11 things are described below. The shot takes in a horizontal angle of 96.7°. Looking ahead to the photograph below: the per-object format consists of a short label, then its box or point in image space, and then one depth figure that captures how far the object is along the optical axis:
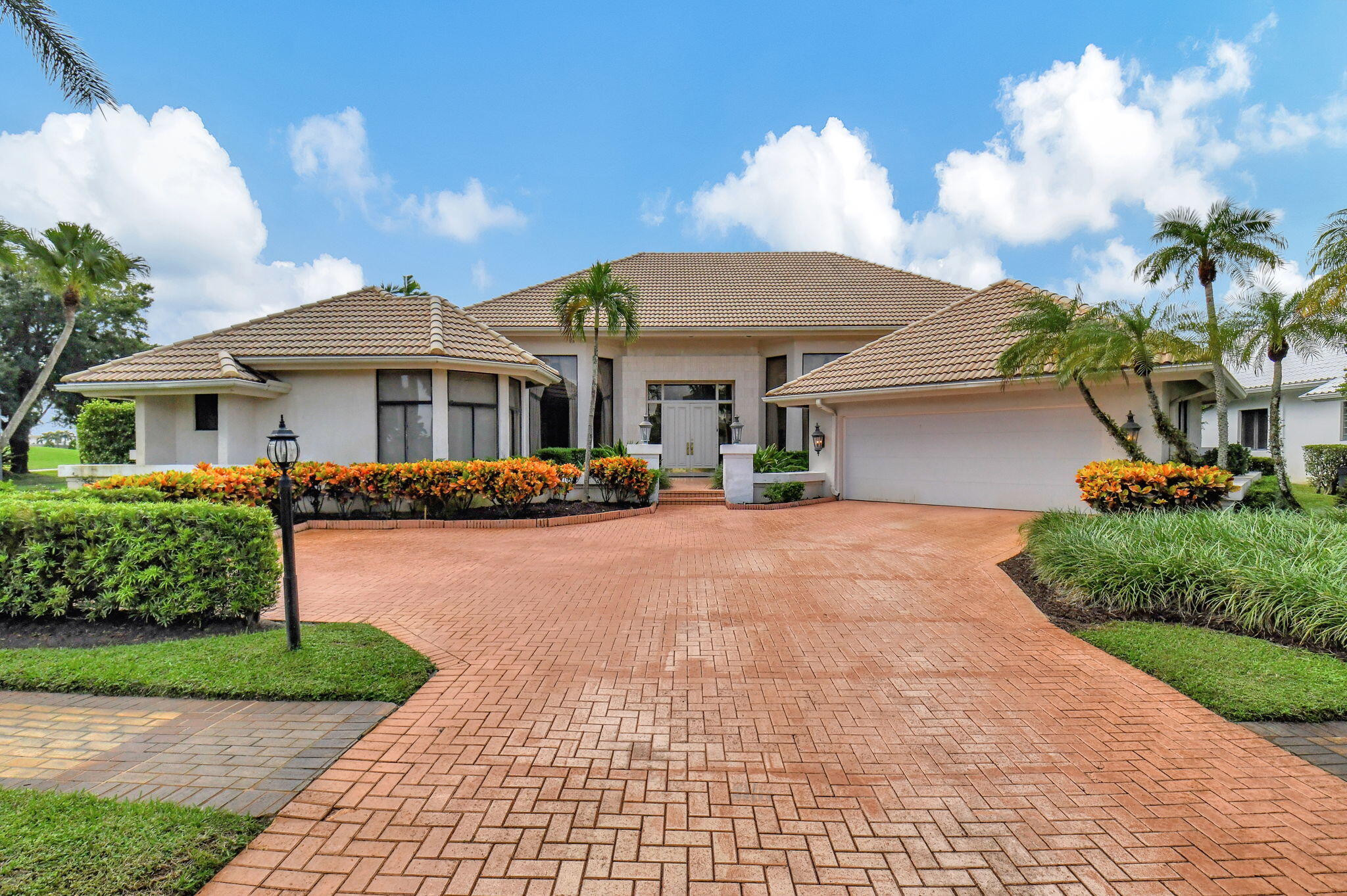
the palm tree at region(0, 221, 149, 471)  14.84
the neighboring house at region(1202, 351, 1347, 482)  19.09
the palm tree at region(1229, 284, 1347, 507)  9.99
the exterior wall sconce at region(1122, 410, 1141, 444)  11.09
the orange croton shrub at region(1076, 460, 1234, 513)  8.96
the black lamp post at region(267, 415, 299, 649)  4.71
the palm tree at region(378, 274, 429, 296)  25.05
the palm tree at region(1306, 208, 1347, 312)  9.69
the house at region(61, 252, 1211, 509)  12.45
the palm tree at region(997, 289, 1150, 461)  10.03
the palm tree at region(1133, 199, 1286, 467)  9.51
